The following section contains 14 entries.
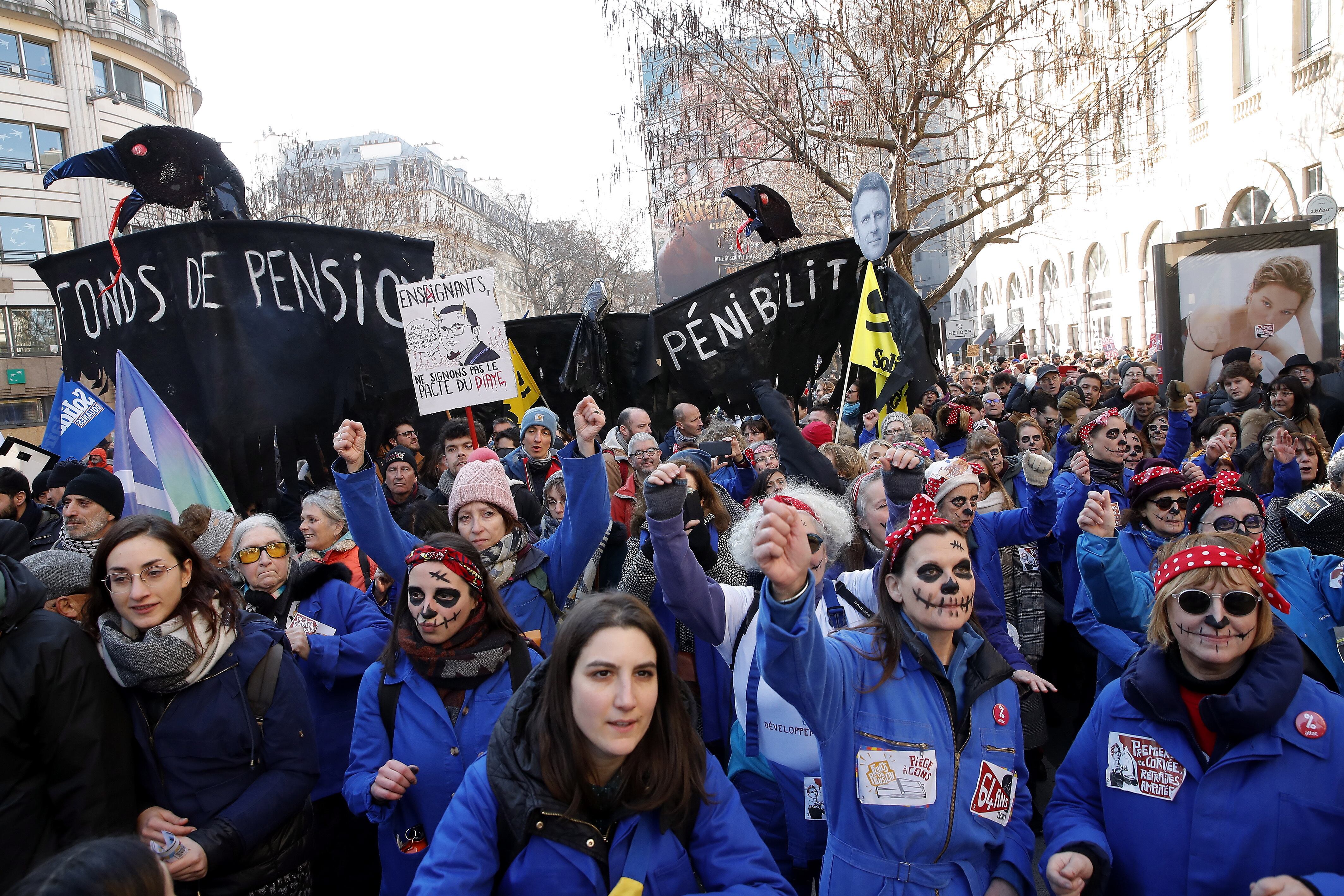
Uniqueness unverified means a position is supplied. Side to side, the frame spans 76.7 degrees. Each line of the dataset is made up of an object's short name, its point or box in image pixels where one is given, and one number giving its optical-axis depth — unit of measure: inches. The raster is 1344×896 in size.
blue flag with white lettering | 215.2
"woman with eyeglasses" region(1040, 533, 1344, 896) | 80.2
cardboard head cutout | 231.3
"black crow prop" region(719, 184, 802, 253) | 264.1
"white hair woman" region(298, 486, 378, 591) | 158.9
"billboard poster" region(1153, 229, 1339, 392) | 421.4
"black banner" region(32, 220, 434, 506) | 200.4
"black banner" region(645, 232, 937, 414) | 258.7
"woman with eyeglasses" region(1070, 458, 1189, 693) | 143.3
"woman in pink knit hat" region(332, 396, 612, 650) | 132.2
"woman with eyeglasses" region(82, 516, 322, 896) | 98.3
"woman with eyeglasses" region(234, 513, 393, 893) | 126.0
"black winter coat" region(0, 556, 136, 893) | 92.1
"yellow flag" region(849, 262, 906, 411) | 231.1
